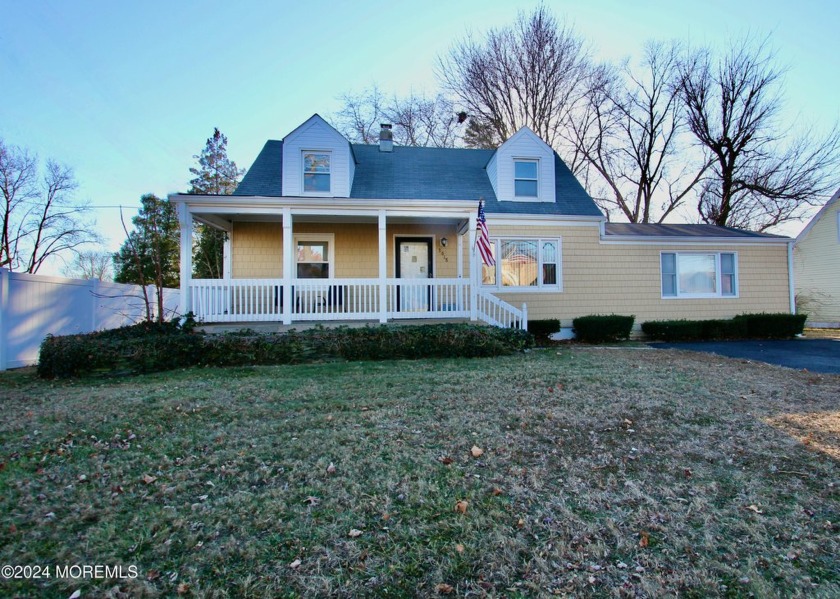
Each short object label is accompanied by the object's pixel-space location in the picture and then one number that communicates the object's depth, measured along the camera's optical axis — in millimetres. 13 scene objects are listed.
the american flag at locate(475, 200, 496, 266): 9062
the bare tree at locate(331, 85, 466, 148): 22891
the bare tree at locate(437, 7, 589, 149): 20531
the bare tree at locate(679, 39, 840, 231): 19125
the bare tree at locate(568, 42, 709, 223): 21359
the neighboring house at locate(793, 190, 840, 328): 15477
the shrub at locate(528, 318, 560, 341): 11219
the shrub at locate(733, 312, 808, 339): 12000
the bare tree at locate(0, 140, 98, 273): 20547
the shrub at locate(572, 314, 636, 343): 11195
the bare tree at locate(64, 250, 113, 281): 24188
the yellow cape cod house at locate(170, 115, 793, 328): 9992
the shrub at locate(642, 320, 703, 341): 11680
